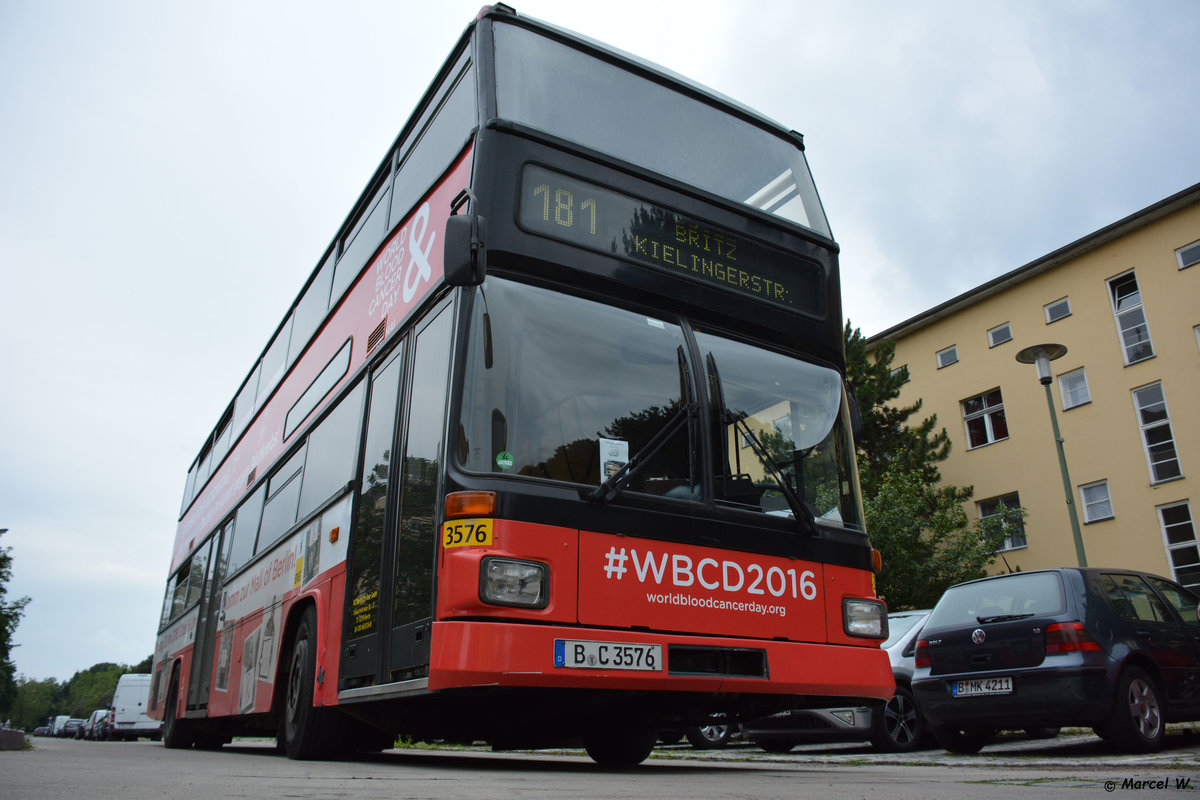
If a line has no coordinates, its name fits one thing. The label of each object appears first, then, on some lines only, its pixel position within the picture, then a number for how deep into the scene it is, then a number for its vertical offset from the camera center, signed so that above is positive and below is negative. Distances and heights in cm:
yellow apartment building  2542 +954
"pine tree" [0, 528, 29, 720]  6116 +758
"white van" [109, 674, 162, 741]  3484 +160
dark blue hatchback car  710 +66
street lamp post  1662 +638
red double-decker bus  480 +164
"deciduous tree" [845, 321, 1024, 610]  2417 +604
